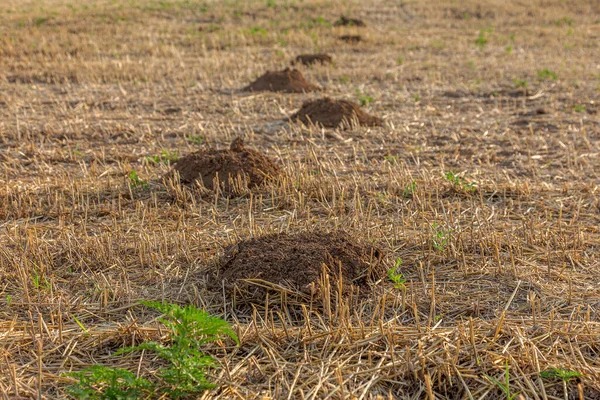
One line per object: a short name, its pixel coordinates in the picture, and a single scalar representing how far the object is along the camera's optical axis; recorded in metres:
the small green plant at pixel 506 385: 2.96
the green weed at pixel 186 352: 2.96
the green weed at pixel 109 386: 2.83
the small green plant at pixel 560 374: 3.06
